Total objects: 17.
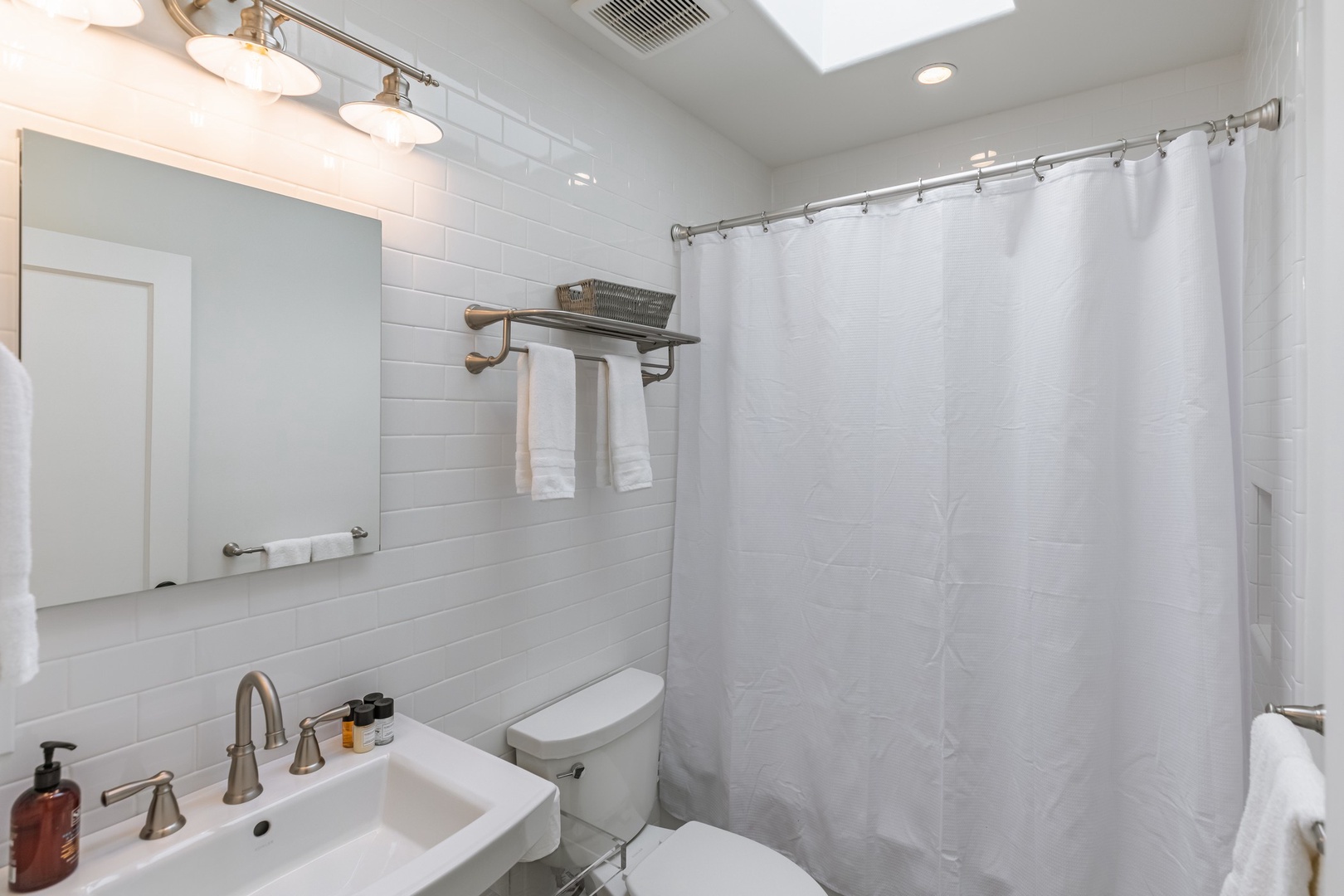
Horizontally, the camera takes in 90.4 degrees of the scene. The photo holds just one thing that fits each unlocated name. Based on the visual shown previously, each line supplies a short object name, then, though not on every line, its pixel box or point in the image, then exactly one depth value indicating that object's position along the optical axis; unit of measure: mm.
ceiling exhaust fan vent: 1661
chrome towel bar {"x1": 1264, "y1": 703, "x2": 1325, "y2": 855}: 803
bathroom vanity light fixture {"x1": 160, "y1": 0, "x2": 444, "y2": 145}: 1028
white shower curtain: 1498
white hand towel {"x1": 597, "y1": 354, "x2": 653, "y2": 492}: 1821
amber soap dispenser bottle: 896
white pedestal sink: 993
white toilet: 1559
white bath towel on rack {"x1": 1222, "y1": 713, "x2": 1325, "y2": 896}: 664
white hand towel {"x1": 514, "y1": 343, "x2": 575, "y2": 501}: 1567
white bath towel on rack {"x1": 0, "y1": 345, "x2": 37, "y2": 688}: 658
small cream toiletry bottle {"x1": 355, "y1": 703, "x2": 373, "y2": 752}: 1306
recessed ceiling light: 1960
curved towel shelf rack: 1529
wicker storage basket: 1706
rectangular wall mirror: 985
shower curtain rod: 1388
